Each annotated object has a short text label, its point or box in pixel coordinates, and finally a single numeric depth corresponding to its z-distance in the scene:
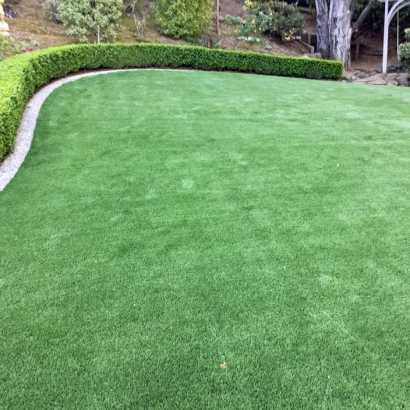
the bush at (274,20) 16.34
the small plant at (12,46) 8.61
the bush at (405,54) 11.55
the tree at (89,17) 11.56
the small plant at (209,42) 14.64
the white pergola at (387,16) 13.04
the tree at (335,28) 14.51
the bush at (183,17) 13.61
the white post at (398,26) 16.40
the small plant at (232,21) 17.06
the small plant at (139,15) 14.09
